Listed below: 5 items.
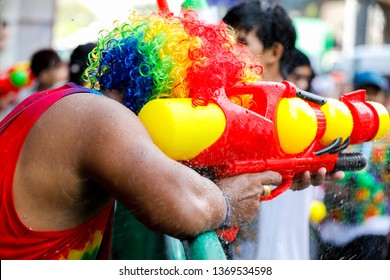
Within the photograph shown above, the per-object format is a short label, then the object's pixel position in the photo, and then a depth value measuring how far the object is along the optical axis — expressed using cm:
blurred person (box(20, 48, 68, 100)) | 563
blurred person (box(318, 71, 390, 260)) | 310
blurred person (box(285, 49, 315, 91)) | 428
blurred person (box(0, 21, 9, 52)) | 651
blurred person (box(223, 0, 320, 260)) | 365
